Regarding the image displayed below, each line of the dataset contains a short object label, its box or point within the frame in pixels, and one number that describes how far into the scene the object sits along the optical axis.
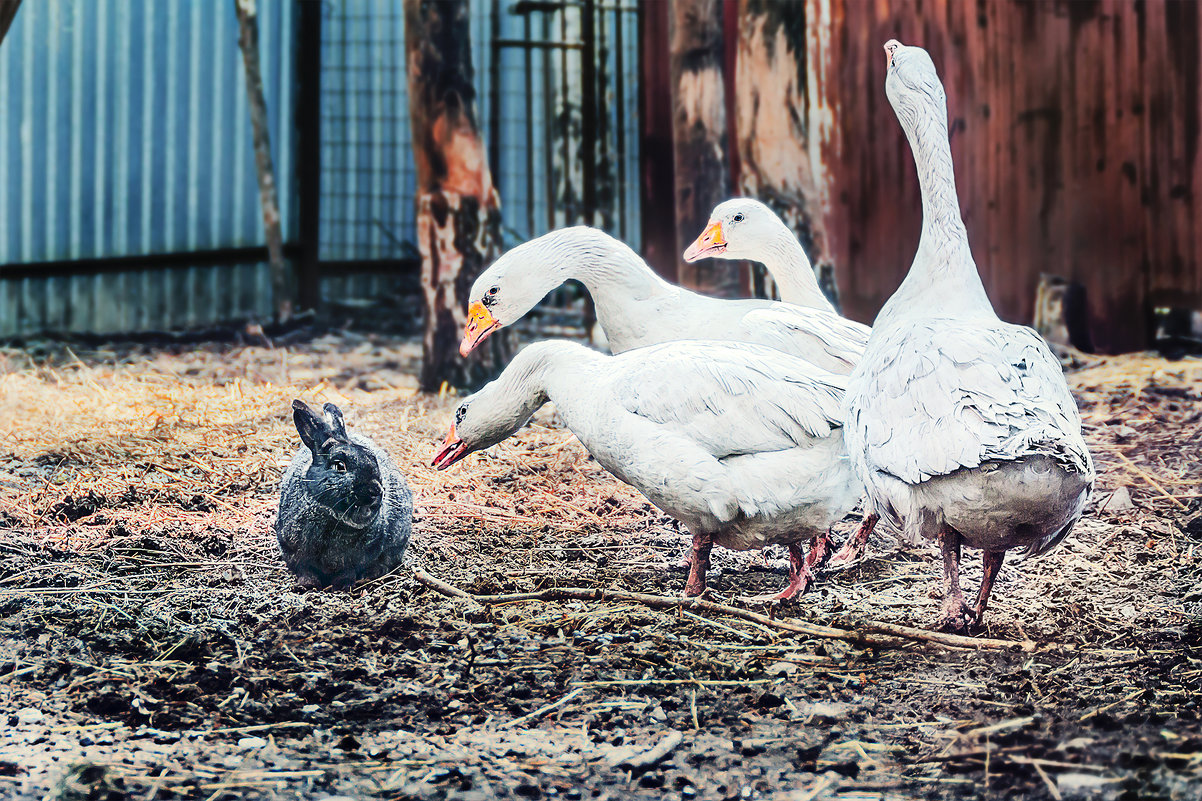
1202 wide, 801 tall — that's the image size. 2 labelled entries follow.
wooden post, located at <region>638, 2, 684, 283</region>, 9.70
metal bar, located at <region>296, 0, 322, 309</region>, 10.50
